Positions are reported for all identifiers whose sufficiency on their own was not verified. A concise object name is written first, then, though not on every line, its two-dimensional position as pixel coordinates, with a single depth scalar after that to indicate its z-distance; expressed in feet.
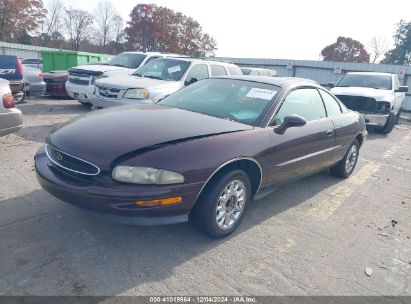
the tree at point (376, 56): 174.44
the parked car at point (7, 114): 15.90
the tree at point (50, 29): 177.37
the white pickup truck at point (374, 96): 31.60
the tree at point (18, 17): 139.03
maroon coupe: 8.77
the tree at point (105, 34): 209.26
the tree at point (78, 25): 203.31
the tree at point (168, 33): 159.53
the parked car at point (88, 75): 29.99
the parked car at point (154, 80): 23.58
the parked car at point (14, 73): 25.12
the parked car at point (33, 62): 63.59
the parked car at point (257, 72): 42.31
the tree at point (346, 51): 180.86
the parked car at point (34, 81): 32.27
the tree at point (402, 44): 139.24
